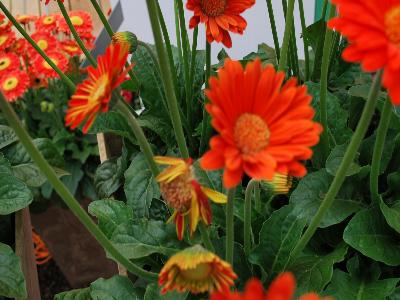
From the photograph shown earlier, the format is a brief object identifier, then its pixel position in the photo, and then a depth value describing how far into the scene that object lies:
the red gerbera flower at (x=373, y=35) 0.28
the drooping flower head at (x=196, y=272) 0.34
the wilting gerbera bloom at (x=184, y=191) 0.37
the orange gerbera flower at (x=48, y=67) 1.25
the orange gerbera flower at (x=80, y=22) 1.28
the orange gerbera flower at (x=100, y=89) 0.35
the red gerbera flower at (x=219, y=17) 0.60
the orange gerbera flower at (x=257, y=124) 0.32
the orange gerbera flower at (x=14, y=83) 1.27
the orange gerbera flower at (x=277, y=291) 0.26
